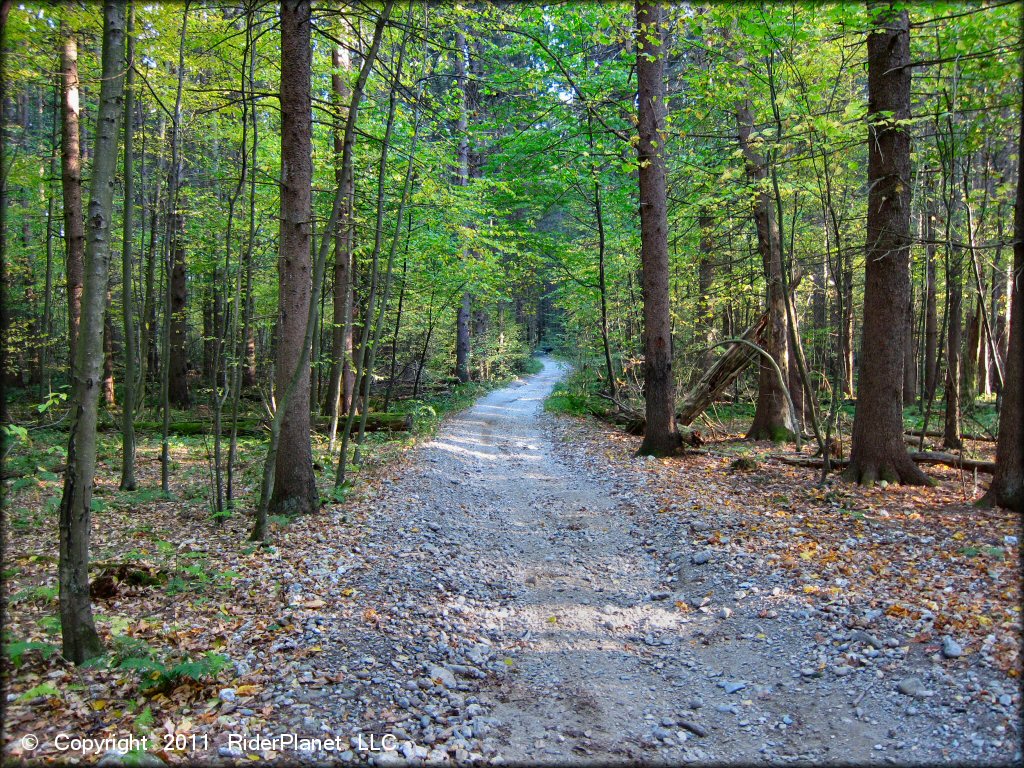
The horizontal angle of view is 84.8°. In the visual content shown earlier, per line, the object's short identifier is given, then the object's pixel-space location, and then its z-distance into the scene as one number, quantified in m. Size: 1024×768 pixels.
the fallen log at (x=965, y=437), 10.66
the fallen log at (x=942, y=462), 8.24
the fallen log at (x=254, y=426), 13.14
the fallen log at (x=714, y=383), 13.12
